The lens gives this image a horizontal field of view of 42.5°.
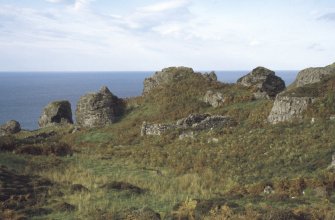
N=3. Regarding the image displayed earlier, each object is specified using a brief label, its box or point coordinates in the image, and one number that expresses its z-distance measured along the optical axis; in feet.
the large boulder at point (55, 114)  212.43
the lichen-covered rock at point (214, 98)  158.92
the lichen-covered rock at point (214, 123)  123.74
